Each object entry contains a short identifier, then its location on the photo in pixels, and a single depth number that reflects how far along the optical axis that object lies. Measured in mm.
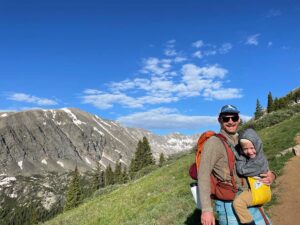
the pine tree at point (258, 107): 65336
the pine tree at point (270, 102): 54889
